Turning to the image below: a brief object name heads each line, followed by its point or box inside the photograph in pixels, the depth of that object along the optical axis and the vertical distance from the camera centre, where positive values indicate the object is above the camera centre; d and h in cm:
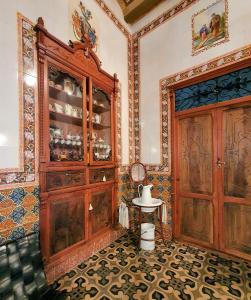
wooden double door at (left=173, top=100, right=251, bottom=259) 220 -43
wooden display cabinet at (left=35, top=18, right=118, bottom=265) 184 +5
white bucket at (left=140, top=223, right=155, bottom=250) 246 -131
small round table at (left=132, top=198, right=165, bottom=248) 240 -82
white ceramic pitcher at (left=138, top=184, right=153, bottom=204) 250 -70
